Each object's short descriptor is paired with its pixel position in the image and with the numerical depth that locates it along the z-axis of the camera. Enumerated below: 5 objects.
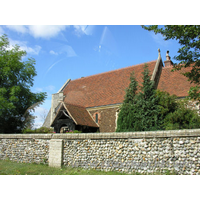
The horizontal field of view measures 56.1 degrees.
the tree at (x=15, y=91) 20.41
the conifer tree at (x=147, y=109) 12.45
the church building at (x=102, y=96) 16.47
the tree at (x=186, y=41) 8.73
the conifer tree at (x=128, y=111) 13.02
